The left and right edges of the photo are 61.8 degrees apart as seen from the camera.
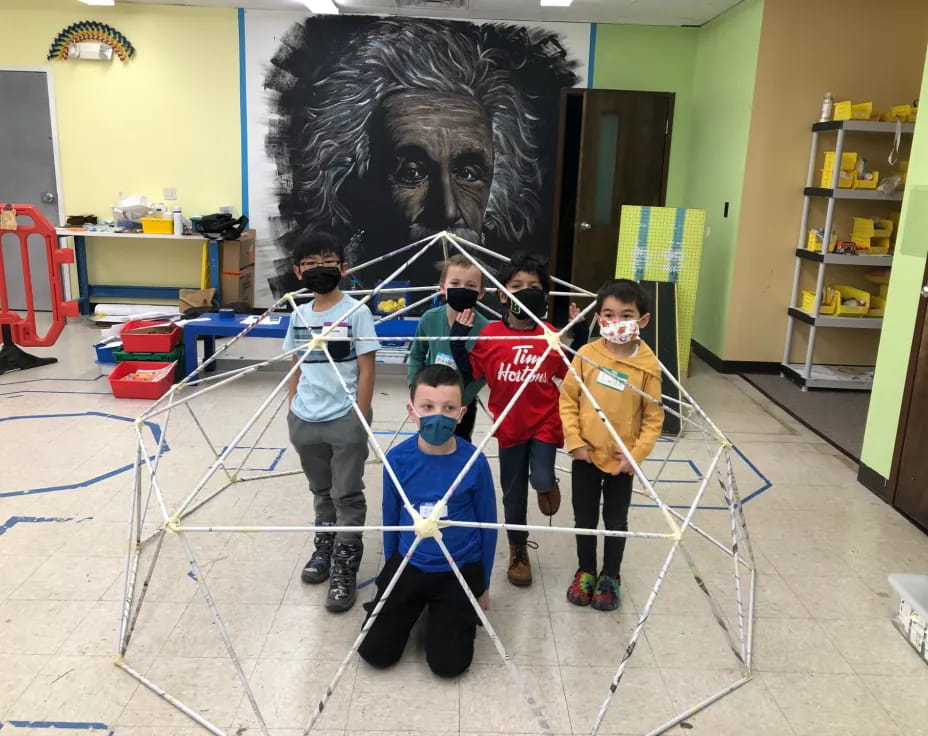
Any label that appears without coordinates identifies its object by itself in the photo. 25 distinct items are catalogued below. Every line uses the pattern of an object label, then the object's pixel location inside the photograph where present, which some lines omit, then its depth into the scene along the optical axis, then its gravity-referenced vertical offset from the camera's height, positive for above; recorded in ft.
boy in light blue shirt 8.79 -2.56
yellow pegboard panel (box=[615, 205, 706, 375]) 17.75 -1.43
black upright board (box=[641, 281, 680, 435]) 16.19 -3.03
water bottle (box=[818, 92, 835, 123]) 17.67 +1.88
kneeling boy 7.59 -3.65
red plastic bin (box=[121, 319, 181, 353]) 16.98 -3.77
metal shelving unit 17.02 -1.92
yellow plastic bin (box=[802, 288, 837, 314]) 18.04 -2.50
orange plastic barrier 17.69 -3.22
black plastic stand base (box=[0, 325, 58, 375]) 18.03 -4.45
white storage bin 8.10 -4.31
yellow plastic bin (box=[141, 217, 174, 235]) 22.52 -1.67
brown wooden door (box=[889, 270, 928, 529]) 11.23 -3.54
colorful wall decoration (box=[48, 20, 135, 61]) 22.71 +3.61
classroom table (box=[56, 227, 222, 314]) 22.91 -3.74
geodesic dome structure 6.75 -4.69
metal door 23.18 +0.09
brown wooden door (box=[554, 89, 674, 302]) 21.29 +0.53
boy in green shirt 9.29 -1.71
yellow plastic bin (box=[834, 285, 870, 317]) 17.90 -2.50
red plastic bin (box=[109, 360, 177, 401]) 15.96 -4.46
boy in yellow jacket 8.36 -2.43
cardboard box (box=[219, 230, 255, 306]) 22.26 -2.76
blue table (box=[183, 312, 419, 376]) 17.24 -3.49
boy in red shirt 8.93 -2.38
